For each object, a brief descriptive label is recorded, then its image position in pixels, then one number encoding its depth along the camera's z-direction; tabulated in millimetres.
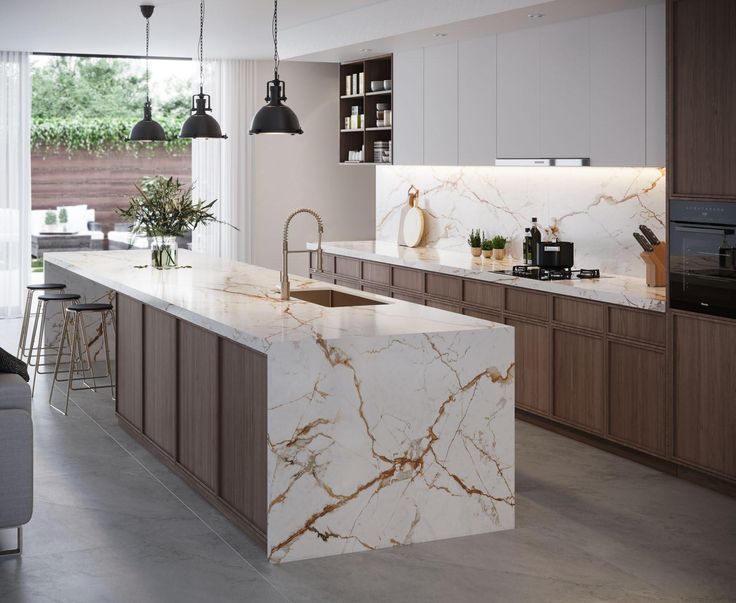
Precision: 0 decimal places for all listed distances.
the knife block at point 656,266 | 5672
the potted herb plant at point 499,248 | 7270
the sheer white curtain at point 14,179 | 10000
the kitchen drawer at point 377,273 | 7680
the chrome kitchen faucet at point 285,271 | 5008
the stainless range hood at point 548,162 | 6102
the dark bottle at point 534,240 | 6594
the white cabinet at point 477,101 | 6965
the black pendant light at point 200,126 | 6223
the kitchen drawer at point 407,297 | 7266
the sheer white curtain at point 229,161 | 10484
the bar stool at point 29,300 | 7402
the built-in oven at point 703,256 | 4668
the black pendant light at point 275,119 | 5125
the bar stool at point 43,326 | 6977
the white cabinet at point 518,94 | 6527
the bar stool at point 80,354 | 6602
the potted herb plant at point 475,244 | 7508
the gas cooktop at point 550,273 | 6129
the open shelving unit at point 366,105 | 8555
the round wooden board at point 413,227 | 8242
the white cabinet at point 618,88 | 5707
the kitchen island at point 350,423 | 4047
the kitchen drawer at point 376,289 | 7725
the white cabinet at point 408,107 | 7824
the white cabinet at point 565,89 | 6109
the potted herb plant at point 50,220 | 12656
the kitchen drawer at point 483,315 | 6422
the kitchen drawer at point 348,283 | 8123
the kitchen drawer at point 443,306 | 6809
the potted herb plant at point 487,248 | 7379
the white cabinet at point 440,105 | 7398
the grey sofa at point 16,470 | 4000
